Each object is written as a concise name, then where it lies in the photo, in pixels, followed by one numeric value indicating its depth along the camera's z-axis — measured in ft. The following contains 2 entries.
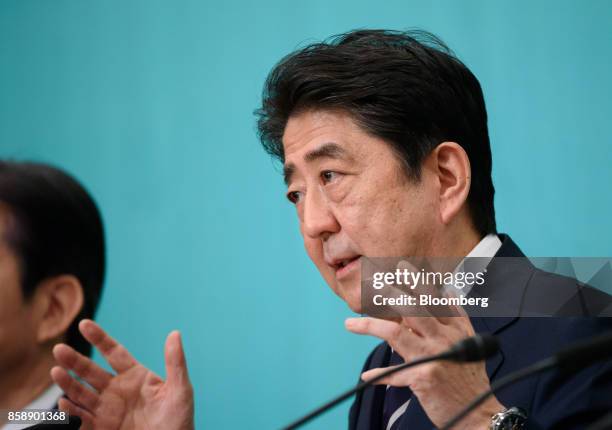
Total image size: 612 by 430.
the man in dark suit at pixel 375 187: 14.58
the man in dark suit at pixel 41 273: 14.72
